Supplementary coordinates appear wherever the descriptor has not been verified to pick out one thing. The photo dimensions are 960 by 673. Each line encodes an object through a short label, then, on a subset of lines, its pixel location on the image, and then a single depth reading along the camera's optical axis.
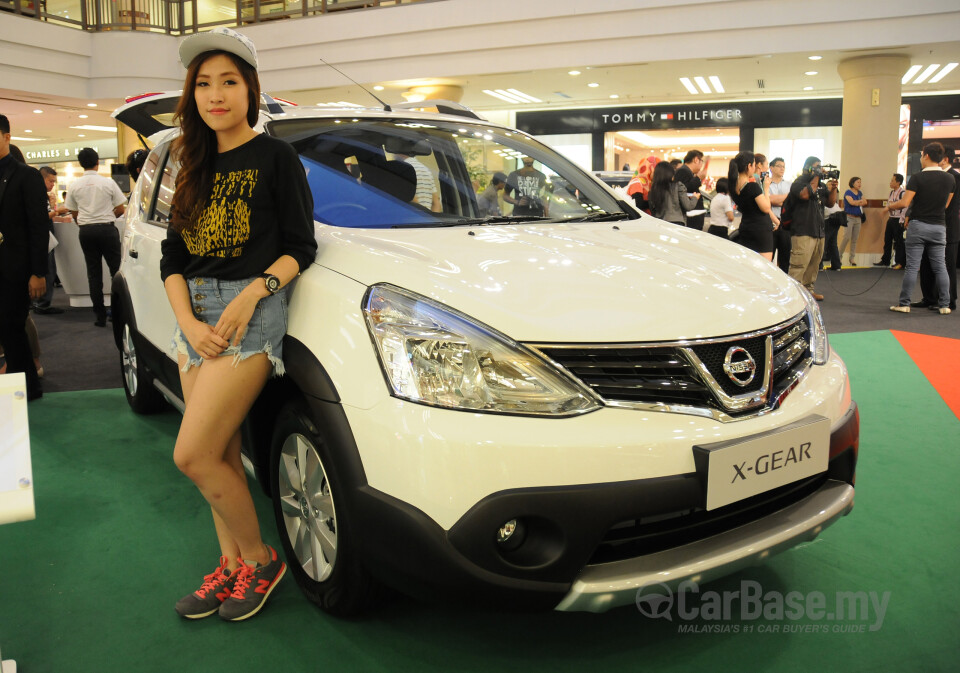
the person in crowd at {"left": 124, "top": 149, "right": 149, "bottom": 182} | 3.85
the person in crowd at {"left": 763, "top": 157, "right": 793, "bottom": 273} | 7.60
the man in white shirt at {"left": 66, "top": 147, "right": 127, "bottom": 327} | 6.73
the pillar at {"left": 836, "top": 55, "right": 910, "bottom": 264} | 11.61
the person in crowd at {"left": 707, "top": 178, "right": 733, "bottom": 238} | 7.18
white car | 1.46
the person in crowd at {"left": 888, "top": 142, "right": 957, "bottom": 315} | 6.54
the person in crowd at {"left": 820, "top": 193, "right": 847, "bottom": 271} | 11.79
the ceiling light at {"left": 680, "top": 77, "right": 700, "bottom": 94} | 13.77
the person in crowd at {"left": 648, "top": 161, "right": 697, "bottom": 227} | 6.54
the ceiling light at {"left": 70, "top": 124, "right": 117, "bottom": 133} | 20.59
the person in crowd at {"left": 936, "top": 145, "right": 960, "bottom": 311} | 7.12
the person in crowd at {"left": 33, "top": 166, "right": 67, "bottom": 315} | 7.84
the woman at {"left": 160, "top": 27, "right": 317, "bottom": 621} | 1.75
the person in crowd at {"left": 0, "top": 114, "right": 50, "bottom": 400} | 3.76
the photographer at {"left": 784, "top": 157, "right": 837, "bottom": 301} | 7.42
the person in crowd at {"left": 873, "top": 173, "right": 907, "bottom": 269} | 10.93
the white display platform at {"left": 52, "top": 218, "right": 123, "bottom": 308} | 8.00
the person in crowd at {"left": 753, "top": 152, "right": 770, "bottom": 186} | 6.21
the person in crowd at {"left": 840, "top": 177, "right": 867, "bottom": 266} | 11.95
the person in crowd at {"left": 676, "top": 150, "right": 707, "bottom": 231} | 6.74
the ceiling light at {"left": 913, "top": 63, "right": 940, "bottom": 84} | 12.73
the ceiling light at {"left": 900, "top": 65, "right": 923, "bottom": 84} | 12.85
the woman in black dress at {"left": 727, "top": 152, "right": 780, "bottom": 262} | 6.07
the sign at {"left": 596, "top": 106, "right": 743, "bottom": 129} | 16.59
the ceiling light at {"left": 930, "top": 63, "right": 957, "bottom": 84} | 12.66
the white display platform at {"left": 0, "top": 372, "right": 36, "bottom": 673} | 1.32
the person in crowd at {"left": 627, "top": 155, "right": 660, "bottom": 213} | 7.86
